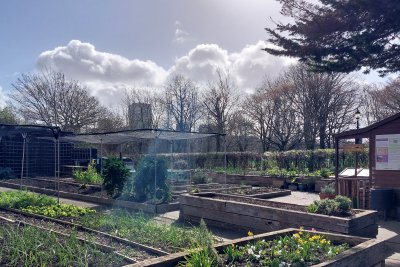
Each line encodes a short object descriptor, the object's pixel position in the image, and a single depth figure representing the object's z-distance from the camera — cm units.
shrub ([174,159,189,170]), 2312
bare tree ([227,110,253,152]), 3253
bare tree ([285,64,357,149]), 2847
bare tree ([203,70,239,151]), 3366
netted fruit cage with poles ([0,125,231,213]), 1190
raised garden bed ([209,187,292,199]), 1291
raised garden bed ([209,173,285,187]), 1833
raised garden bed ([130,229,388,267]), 430
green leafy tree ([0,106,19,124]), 3303
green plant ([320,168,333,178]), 1711
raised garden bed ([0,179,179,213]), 1108
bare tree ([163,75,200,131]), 3578
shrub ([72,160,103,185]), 1589
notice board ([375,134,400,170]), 1013
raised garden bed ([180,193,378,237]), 688
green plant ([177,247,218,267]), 405
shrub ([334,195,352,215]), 726
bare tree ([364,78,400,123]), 2737
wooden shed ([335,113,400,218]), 1013
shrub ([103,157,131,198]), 1250
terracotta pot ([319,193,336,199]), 1102
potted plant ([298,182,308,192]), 1706
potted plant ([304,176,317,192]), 1697
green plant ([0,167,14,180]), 2033
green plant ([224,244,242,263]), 461
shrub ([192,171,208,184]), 1631
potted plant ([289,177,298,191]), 1745
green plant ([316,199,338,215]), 725
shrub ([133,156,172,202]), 1187
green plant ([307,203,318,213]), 750
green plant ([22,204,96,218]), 888
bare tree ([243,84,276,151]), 3081
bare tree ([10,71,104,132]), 3145
